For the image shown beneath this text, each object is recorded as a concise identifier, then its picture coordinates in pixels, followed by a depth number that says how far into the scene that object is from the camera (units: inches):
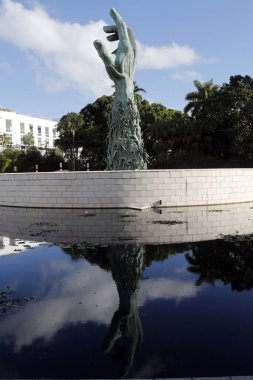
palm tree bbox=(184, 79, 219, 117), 1475.1
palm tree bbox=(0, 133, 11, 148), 2832.2
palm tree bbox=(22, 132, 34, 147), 3356.3
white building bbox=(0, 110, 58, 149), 3597.4
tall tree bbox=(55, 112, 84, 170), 1979.6
